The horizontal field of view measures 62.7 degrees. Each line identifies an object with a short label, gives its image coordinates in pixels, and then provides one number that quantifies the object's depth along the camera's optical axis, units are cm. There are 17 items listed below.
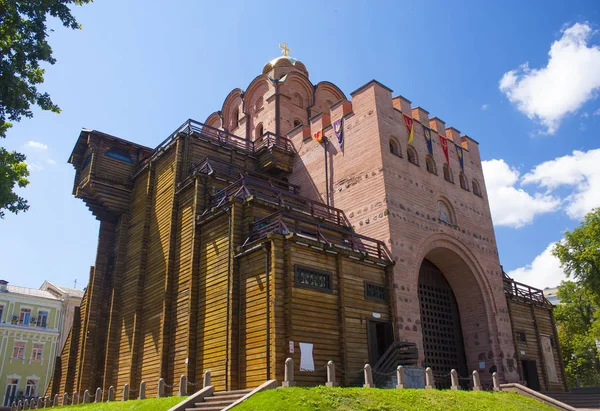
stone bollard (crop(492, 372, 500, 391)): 1739
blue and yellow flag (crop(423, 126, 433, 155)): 2338
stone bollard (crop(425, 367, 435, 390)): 1449
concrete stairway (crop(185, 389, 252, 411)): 1237
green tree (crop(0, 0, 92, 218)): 1317
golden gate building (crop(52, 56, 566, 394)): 1599
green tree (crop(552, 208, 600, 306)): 3066
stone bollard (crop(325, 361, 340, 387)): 1280
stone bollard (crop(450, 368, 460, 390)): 1529
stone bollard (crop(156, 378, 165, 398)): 1521
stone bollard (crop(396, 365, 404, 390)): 1383
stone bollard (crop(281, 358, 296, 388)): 1227
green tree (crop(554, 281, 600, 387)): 3291
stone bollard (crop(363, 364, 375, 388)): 1329
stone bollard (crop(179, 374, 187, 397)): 1480
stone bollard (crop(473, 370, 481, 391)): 1596
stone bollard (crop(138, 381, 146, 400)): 1629
